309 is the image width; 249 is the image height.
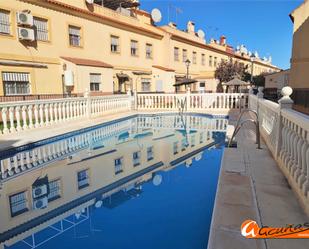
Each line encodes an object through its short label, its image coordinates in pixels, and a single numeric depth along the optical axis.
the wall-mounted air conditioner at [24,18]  12.75
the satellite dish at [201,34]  33.76
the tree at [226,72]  28.69
